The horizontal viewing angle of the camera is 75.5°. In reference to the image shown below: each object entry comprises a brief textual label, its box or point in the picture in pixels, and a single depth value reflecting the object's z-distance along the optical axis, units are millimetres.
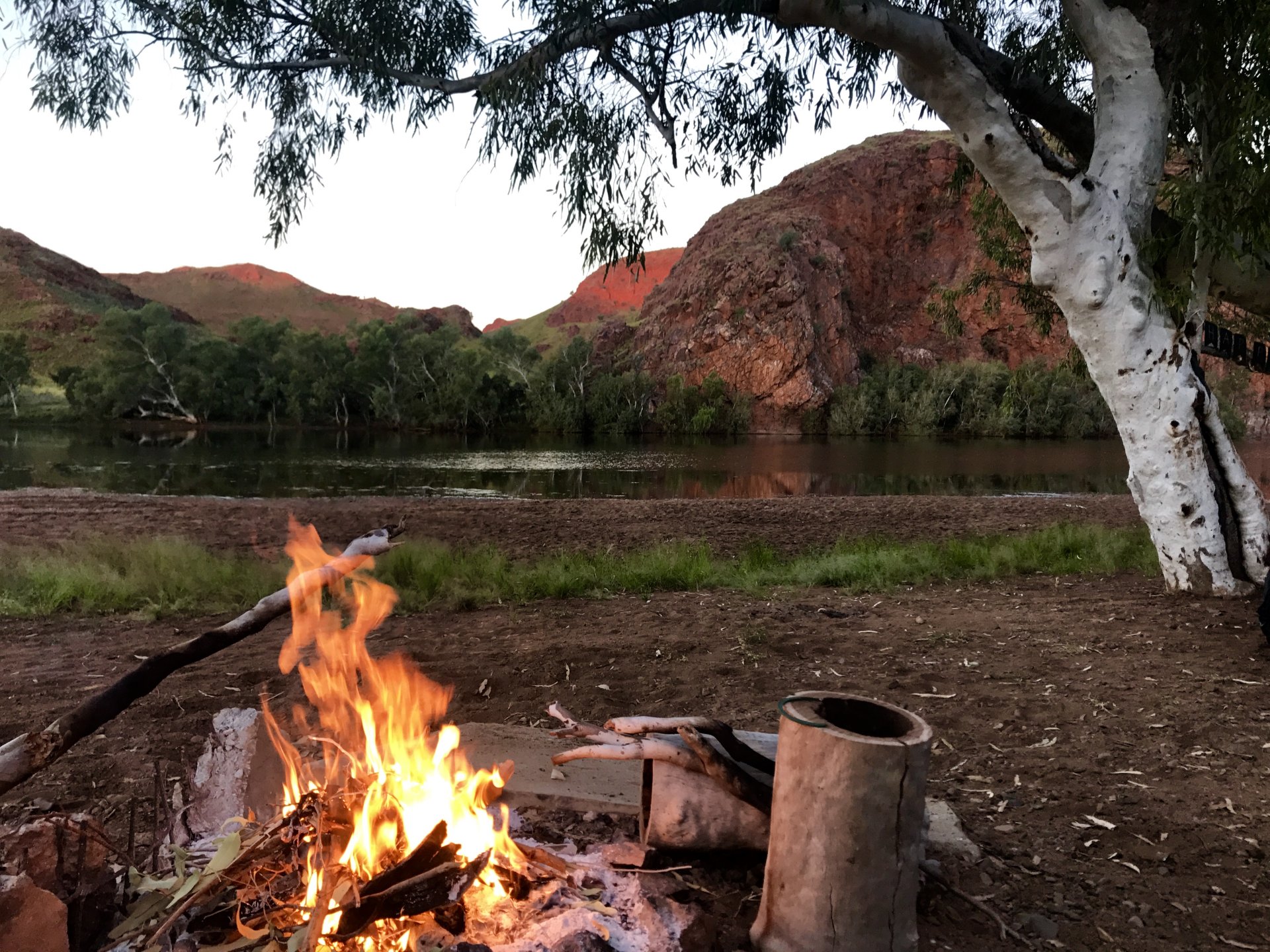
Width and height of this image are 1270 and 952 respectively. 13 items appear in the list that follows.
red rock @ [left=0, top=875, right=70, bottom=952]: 1624
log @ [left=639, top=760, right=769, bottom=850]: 2432
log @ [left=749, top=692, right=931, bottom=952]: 1945
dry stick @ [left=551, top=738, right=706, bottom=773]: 2422
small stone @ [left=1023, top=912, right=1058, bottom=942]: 2299
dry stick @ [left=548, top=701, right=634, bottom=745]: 2572
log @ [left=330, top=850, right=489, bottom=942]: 1795
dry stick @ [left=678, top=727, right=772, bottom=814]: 2373
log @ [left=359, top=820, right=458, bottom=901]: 1843
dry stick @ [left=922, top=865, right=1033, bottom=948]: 2277
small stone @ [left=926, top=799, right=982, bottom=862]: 2658
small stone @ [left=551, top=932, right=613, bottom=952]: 1893
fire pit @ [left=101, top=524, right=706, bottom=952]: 1819
